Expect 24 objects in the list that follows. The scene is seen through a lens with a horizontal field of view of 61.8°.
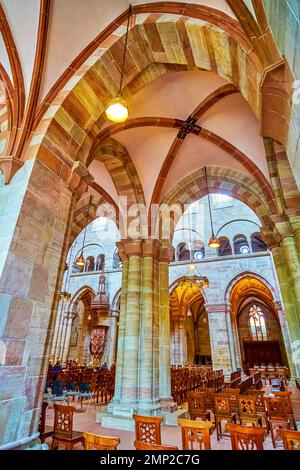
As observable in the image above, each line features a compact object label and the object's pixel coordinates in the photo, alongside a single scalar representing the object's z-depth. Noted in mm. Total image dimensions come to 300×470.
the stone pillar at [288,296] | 5439
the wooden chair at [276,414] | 4336
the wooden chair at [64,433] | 3475
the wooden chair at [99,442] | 2166
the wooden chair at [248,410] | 4789
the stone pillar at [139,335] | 5879
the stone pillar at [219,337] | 15344
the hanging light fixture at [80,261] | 12513
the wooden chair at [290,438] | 2359
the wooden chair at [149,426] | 2938
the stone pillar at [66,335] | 18581
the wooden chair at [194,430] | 2619
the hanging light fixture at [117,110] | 3693
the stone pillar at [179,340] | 19277
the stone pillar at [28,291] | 2713
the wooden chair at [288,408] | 4797
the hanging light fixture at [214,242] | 10703
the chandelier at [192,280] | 14305
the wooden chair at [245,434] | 2459
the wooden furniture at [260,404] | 5336
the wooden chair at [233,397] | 5487
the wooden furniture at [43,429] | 3791
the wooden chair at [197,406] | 5358
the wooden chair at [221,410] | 4977
